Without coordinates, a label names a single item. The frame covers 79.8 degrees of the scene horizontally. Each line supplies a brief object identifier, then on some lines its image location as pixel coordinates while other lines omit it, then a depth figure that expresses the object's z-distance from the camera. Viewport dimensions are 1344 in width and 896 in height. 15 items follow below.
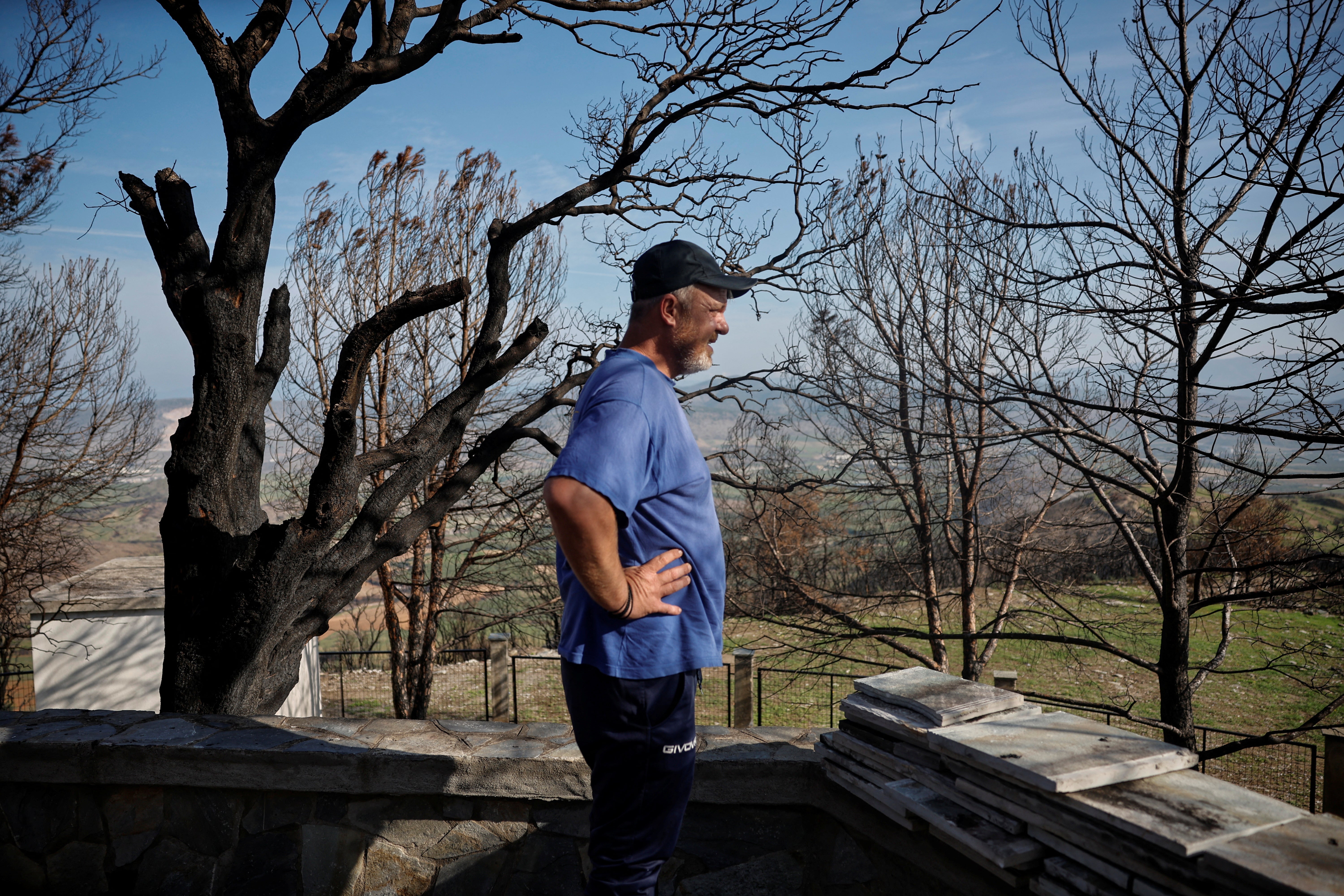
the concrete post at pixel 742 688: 11.12
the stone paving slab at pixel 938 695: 2.18
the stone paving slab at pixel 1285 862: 1.31
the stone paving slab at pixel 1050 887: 1.67
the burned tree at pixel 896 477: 9.21
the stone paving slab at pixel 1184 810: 1.51
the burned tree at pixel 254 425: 4.78
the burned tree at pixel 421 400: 12.42
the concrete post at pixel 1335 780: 3.16
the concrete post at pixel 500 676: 12.43
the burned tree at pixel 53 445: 12.59
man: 1.53
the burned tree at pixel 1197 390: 3.86
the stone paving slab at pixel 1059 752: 1.74
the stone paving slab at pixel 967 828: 1.76
